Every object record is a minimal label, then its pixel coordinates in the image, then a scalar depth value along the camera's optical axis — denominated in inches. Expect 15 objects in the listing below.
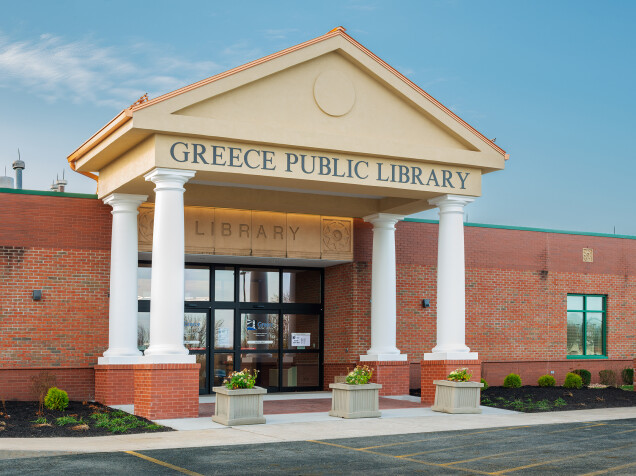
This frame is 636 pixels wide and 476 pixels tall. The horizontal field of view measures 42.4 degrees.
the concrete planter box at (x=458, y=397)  692.1
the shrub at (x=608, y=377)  1016.9
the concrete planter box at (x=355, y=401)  647.8
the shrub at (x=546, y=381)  961.5
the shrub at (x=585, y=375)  1003.3
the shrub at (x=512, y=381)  935.7
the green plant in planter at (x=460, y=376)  707.4
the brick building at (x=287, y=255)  645.3
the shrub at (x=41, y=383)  737.1
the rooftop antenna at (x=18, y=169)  871.1
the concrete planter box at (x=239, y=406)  598.2
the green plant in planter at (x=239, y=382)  610.0
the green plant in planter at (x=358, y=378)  661.3
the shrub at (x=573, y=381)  950.4
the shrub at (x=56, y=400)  666.8
